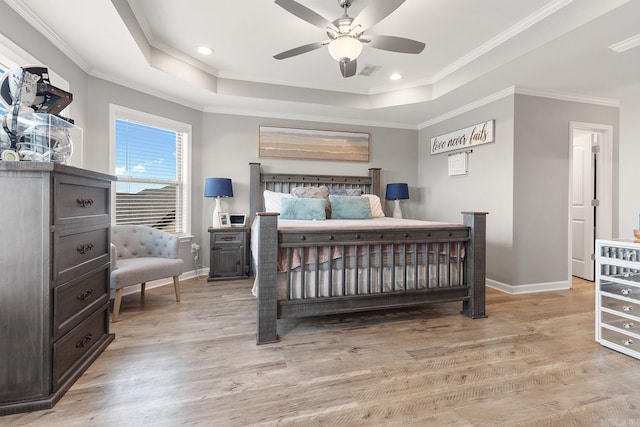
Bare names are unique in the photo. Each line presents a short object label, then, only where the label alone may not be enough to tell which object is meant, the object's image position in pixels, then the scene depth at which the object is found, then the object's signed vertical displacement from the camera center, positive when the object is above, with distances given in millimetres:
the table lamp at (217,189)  4020 +298
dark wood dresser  1425 -371
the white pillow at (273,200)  3967 +149
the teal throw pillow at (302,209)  3564 +25
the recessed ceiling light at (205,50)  3154 +1750
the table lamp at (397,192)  4688 +315
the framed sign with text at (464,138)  3762 +1052
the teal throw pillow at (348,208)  3887 +44
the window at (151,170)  3484 +514
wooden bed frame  2223 -489
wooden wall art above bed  4508 +1070
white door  4012 +122
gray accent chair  2659 -520
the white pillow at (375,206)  4340 +83
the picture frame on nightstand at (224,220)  4152 -134
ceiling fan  1950 +1345
